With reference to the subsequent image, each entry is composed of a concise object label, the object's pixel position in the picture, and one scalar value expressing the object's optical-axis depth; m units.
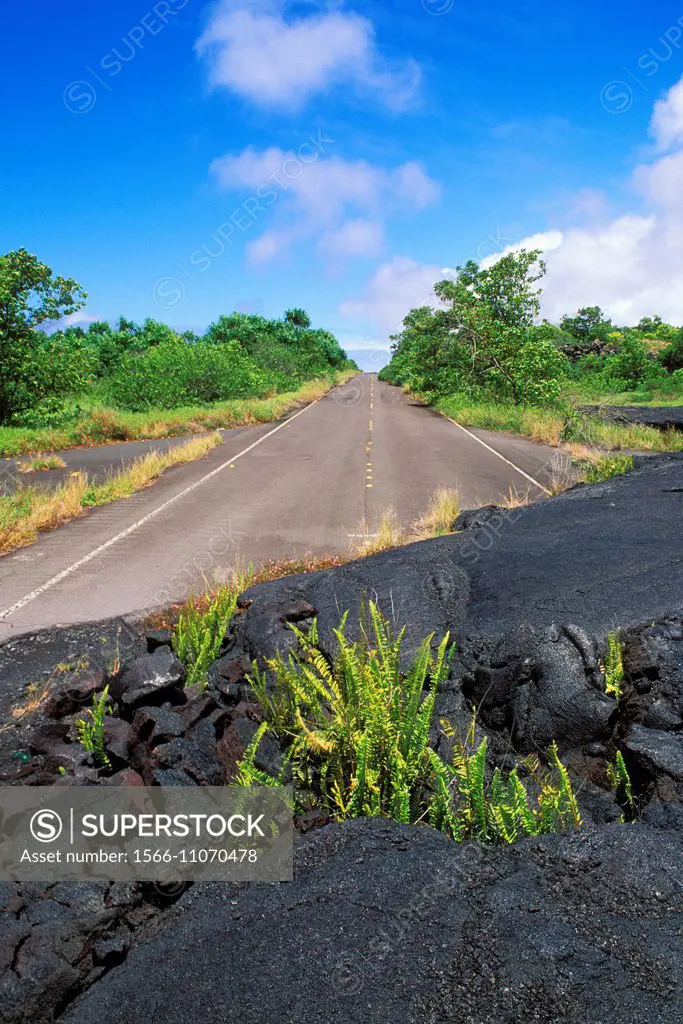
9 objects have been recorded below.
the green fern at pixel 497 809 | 3.14
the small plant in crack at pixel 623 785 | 3.45
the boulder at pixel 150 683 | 4.49
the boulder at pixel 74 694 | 4.51
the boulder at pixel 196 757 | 3.86
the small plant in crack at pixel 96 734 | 4.00
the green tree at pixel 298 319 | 85.19
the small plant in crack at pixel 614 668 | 4.09
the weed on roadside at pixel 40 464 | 16.22
